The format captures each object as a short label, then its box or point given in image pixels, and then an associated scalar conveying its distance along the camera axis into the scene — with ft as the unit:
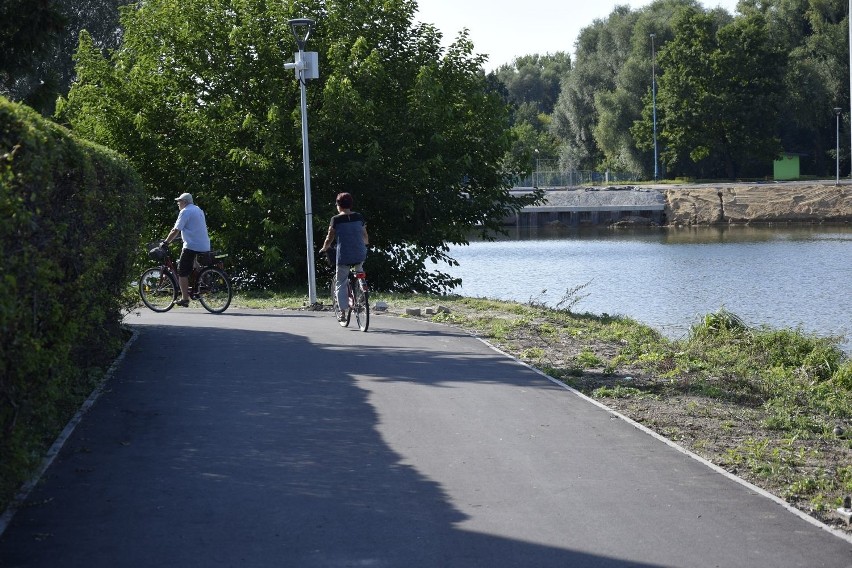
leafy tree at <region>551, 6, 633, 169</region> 315.58
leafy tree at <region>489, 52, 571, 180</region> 468.34
